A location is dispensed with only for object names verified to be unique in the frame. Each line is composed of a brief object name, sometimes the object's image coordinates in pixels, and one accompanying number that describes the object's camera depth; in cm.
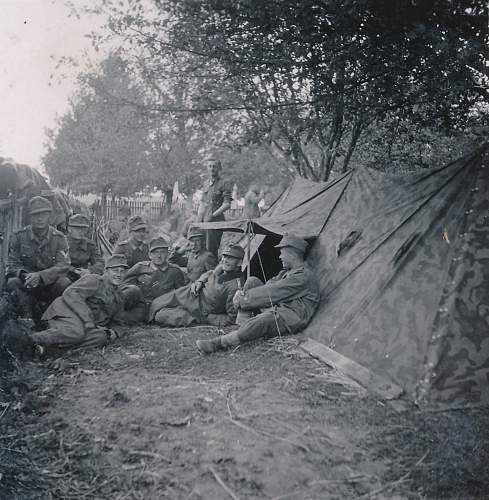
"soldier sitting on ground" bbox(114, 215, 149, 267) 718
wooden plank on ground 361
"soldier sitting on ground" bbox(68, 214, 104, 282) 669
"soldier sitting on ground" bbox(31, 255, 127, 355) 467
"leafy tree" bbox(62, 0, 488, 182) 447
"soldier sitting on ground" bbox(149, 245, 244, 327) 610
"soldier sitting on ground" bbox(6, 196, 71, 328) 544
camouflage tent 352
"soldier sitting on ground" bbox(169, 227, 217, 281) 710
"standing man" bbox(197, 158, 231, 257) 815
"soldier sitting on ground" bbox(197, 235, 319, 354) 504
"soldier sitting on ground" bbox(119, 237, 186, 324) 636
